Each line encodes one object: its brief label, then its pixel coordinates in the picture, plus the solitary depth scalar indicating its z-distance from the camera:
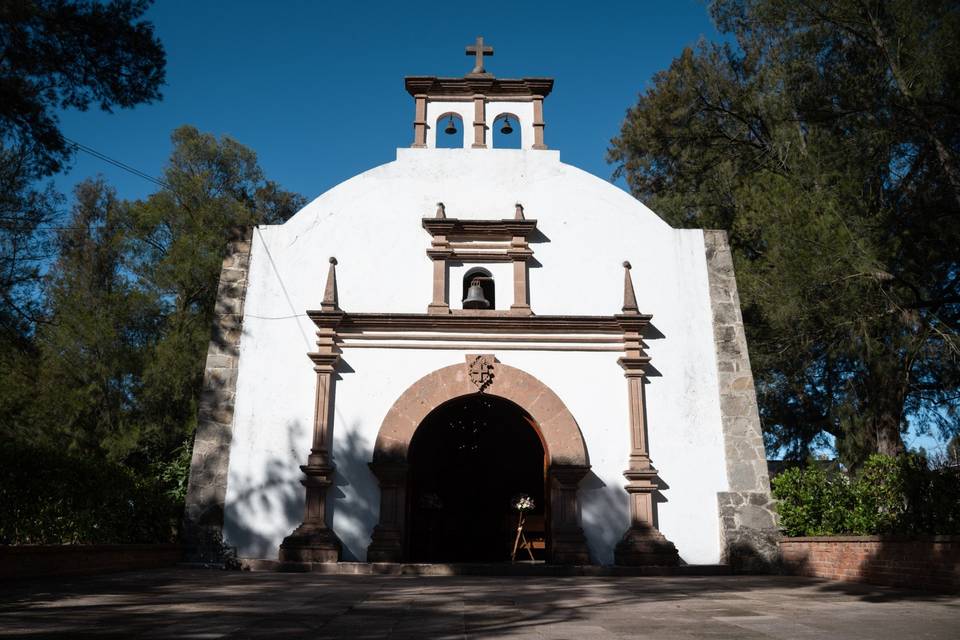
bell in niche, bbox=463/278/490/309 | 10.41
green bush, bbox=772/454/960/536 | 7.00
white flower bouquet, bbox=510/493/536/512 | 11.56
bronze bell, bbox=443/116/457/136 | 11.85
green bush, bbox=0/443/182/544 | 7.18
